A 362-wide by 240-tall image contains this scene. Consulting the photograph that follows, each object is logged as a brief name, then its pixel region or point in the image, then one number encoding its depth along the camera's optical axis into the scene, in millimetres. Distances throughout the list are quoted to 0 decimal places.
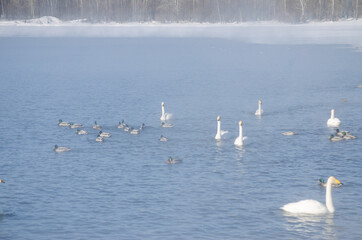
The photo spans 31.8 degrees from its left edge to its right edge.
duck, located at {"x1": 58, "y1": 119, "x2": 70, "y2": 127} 37675
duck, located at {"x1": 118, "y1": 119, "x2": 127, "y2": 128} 36594
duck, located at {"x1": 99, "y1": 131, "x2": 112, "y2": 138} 34375
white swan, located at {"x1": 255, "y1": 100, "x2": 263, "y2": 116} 40000
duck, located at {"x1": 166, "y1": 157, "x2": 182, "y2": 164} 28875
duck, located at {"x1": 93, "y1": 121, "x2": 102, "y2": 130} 36516
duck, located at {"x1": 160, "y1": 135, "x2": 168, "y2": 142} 33281
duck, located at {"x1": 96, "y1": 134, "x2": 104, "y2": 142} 33625
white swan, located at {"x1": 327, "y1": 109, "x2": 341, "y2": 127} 35875
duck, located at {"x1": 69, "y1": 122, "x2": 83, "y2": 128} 37094
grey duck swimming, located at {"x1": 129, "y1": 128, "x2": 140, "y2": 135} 35031
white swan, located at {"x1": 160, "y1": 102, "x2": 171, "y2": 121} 39047
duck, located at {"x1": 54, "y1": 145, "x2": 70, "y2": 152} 31609
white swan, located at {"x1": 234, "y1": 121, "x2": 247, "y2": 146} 31820
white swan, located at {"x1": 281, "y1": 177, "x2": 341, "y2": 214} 21922
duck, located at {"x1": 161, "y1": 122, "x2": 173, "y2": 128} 36844
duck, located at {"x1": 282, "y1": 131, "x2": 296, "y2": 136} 34003
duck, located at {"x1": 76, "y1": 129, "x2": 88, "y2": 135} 35594
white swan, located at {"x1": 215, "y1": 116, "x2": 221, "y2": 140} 33469
